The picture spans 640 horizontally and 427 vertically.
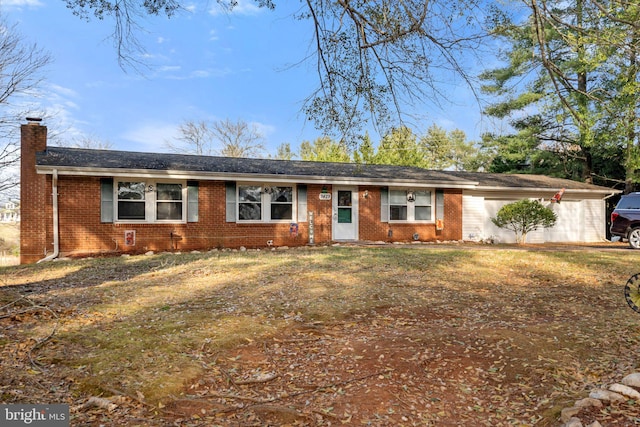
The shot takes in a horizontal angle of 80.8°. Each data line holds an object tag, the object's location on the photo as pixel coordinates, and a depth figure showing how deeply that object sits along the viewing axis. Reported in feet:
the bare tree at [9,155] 53.78
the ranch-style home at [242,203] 38.63
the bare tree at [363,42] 15.19
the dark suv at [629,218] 42.32
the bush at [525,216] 47.75
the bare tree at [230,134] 102.27
